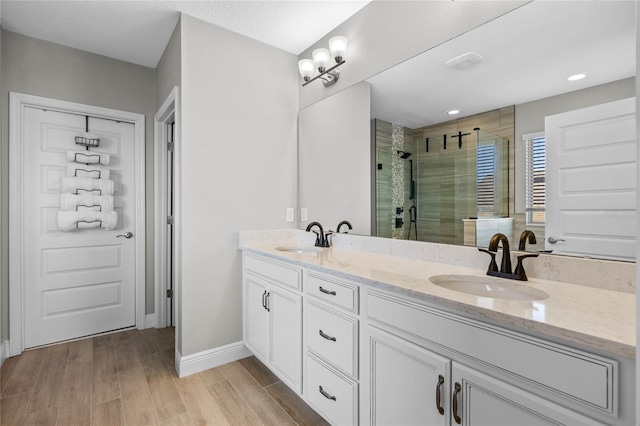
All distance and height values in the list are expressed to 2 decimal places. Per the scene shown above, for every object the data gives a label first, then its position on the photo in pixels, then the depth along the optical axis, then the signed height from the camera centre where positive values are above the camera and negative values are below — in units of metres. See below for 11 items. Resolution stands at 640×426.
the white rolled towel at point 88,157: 2.61 +0.47
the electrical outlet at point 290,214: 2.69 -0.01
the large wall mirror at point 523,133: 1.15 +0.36
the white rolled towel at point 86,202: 2.57 +0.08
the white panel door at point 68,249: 2.54 -0.32
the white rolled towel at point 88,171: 2.64 +0.36
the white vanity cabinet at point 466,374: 0.77 -0.48
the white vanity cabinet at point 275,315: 1.76 -0.65
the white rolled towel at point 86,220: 2.57 -0.07
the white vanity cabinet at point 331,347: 1.40 -0.65
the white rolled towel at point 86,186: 2.59 +0.22
